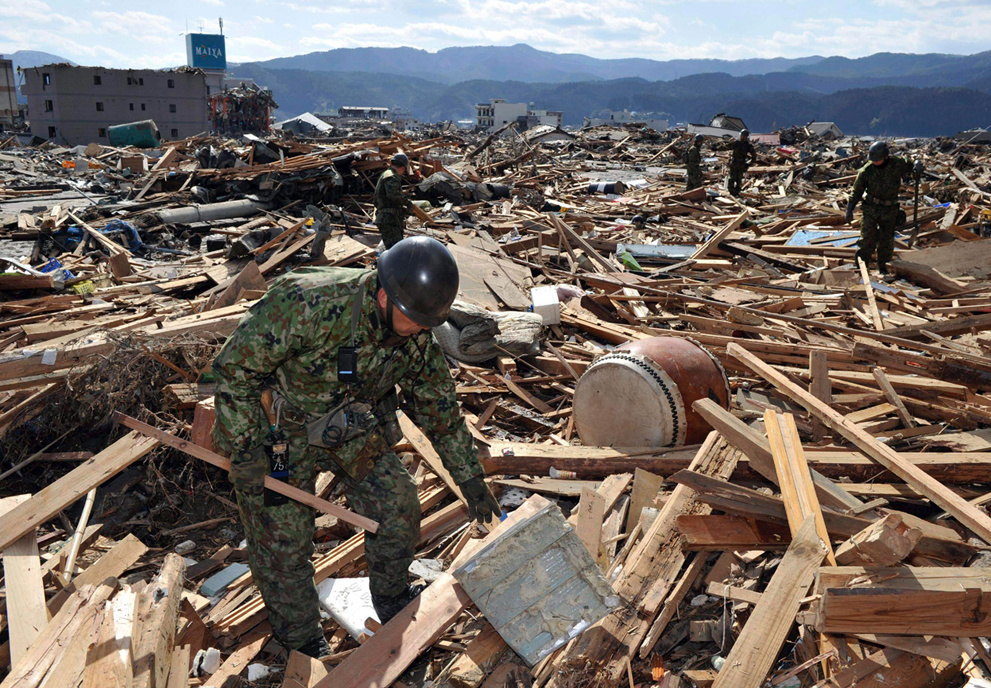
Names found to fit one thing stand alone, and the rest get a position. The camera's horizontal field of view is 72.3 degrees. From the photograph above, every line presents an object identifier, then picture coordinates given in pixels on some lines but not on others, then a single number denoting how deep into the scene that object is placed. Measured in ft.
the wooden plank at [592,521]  11.22
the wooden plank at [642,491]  12.66
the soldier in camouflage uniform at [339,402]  9.27
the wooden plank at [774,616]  8.43
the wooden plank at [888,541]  8.71
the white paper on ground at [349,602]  11.14
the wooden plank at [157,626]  8.43
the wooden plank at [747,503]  10.72
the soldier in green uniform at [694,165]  54.44
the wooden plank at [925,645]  8.51
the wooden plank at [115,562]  11.87
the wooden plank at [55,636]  8.06
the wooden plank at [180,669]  9.02
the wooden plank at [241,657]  10.21
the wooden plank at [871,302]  23.39
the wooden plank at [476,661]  9.50
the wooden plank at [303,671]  9.43
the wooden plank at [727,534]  10.86
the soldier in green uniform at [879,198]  31.53
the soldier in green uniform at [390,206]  32.65
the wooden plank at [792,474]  10.50
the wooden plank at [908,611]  8.43
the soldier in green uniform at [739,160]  51.67
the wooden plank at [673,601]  9.73
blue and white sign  369.71
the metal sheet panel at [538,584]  9.53
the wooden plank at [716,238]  35.91
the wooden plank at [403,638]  9.09
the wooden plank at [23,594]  9.64
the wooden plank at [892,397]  15.70
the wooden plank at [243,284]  24.23
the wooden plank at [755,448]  11.77
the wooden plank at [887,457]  10.56
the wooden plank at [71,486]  11.60
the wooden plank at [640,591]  9.45
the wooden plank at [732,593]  9.68
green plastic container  106.73
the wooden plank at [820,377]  16.65
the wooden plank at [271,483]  9.75
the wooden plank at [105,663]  7.91
